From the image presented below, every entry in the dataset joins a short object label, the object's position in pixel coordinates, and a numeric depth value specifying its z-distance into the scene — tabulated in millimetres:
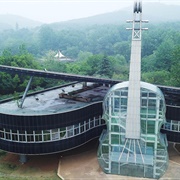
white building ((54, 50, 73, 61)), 97069
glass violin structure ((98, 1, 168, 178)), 22891
